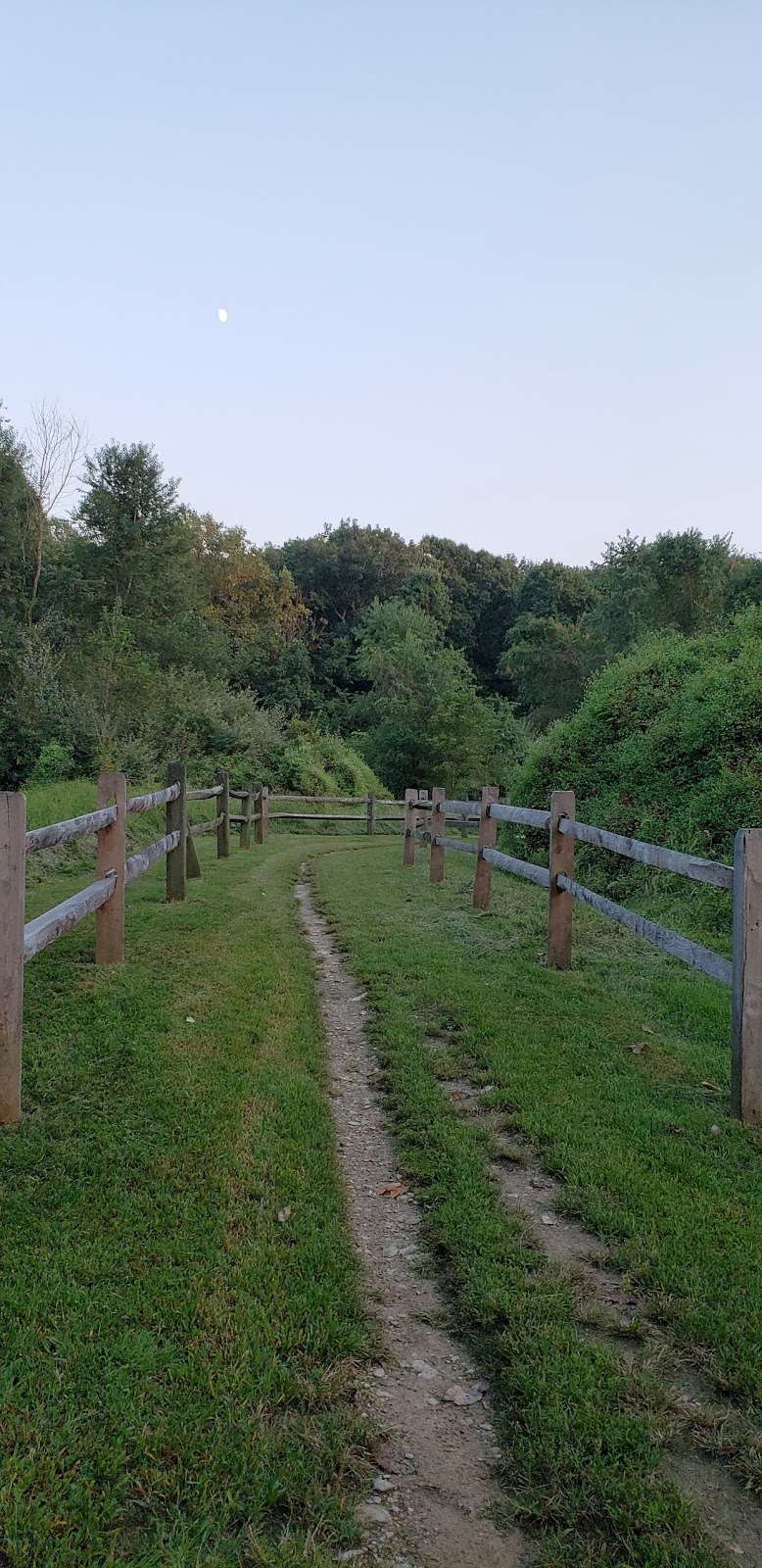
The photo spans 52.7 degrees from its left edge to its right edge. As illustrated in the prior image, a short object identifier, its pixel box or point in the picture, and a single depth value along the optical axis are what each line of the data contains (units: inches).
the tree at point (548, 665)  1352.1
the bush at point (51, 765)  691.4
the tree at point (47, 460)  922.7
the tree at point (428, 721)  1007.0
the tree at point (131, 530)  1047.6
